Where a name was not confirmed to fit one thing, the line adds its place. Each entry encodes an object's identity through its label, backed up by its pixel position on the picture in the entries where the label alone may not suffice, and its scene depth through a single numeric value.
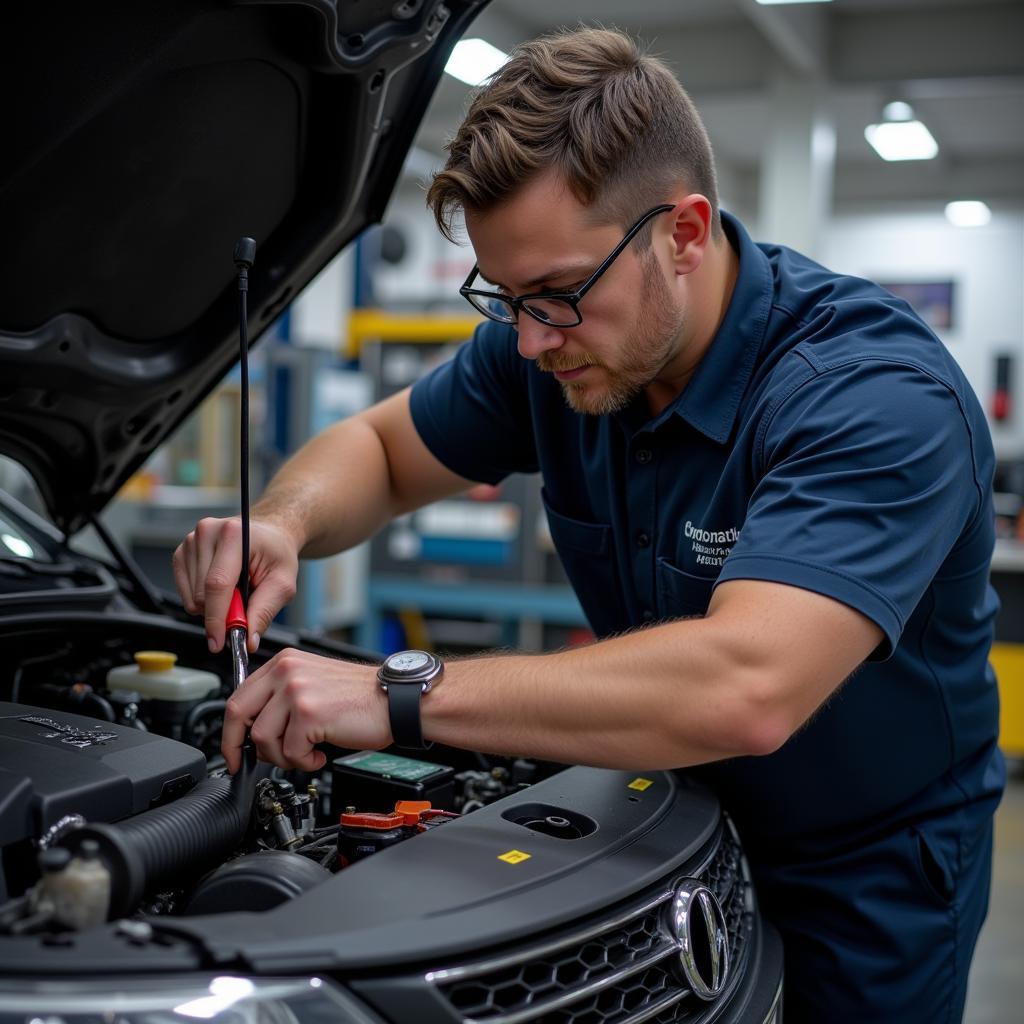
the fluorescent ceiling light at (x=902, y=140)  8.56
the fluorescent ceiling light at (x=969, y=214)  10.52
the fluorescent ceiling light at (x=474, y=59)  6.08
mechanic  1.08
